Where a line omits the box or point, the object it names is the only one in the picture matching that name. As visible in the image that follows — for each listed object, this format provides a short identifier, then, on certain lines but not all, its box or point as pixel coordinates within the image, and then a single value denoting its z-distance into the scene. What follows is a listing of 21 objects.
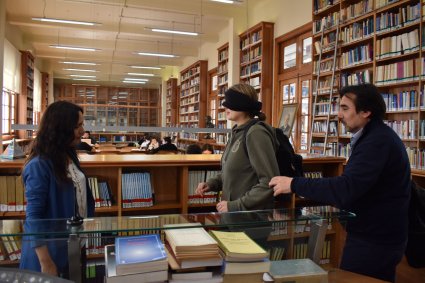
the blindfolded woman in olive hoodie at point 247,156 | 1.71
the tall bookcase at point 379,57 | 4.18
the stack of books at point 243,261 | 1.08
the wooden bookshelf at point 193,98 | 11.61
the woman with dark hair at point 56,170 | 1.57
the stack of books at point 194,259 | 1.06
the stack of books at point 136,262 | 1.00
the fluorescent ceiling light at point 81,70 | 15.62
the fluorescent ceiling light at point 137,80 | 17.86
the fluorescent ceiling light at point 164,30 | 7.74
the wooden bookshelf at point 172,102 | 15.34
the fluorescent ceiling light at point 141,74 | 16.47
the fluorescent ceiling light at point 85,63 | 13.46
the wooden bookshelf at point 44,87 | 14.65
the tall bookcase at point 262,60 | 7.56
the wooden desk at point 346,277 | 1.38
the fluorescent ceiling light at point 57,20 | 7.30
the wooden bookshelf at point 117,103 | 18.64
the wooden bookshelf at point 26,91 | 10.44
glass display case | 1.08
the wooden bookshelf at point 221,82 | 9.51
